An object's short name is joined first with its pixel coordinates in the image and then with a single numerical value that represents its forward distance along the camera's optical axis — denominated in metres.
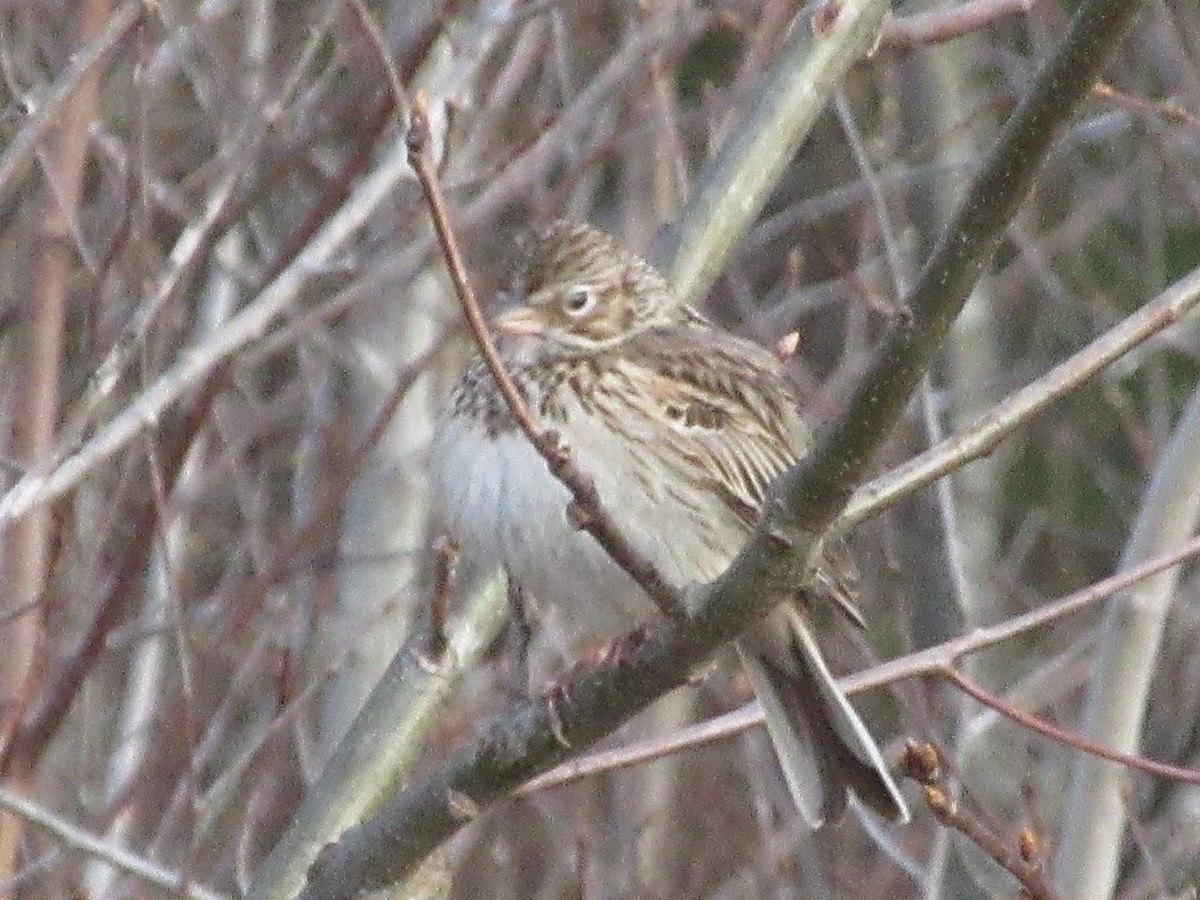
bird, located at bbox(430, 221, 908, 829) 9.55
